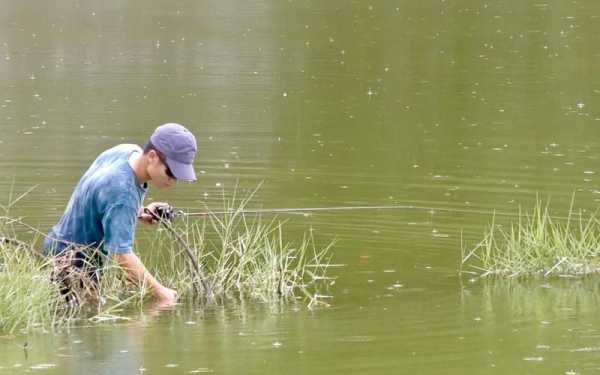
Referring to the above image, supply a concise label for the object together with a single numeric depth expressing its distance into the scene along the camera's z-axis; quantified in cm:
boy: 1348
